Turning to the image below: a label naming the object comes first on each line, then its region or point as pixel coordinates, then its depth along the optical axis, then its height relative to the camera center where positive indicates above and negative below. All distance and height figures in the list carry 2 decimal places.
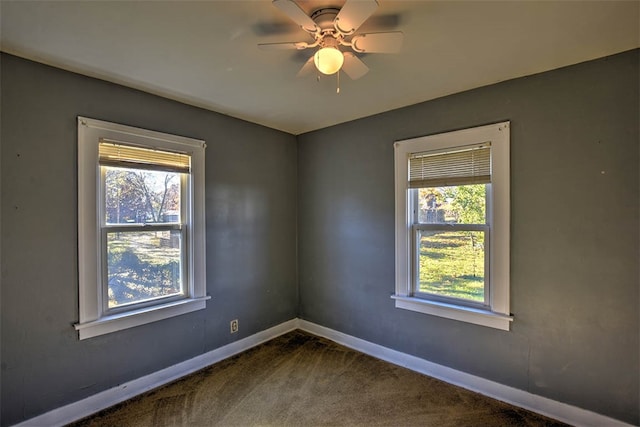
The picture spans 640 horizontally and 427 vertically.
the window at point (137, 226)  2.12 -0.11
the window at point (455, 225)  2.29 -0.11
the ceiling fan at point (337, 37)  1.32 +0.86
